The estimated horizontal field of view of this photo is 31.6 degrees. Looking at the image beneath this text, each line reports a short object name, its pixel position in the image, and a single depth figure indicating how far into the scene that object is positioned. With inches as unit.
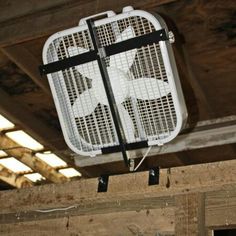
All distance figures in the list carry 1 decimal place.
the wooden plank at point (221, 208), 52.9
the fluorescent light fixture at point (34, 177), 192.0
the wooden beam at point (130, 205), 53.8
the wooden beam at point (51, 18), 73.7
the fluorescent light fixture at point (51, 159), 172.0
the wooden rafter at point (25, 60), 89.7
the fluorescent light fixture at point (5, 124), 137.6
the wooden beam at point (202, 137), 107.3
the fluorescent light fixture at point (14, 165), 177.6
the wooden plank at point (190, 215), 52.8
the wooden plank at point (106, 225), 57.1
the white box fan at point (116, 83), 53.2
